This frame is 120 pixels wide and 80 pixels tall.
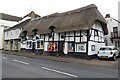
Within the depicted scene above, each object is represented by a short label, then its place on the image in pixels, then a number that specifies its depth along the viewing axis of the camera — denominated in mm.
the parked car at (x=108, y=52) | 9603
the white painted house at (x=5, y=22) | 25963
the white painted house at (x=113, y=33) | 14250
